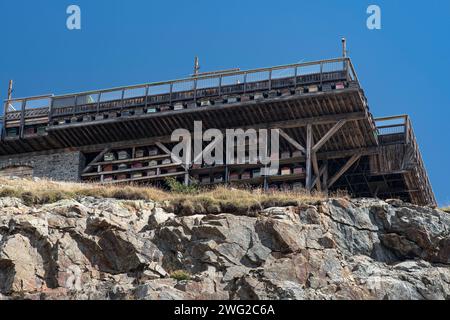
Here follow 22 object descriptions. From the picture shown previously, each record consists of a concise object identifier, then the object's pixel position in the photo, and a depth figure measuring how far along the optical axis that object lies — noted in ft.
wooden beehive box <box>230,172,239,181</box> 160.27
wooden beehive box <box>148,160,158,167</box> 165.27
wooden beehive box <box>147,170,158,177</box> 164.81
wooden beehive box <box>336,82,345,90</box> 153.99
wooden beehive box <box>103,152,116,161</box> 168.51
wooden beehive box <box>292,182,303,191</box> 155.53
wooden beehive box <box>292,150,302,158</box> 159.33
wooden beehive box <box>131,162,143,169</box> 166.40
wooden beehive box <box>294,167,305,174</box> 158.49
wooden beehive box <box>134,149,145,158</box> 167.73
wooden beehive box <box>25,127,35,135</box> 172.96
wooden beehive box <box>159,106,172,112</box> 163.63
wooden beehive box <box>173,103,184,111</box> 162.50
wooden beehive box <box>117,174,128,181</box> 165.99
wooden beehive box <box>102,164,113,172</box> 167.31
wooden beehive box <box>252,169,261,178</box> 159.33
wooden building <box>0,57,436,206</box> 157.17
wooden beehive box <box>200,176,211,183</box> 161.68
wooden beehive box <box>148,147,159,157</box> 166.61
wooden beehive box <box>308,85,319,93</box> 156.04
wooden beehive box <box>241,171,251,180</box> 159.43
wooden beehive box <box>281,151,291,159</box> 159.84
